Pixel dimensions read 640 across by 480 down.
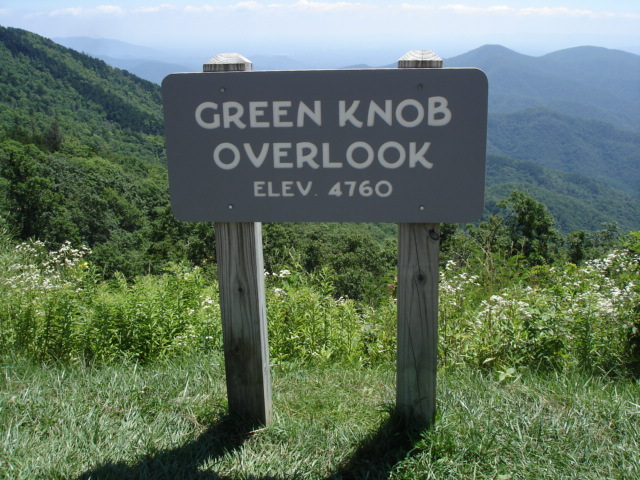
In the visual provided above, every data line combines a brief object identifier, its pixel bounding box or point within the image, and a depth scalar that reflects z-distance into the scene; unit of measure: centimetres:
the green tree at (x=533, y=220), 2528
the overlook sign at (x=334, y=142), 183
